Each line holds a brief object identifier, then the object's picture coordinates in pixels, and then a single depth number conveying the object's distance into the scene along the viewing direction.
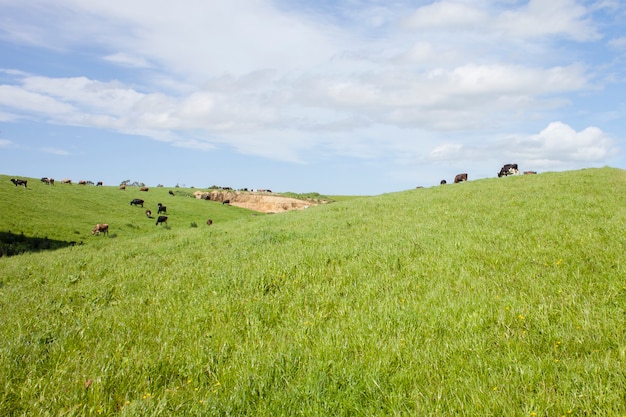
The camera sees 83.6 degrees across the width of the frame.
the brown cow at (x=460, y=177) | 50.82
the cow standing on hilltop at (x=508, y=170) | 46.22
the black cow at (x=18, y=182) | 47.84
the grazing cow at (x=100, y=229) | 37.94
